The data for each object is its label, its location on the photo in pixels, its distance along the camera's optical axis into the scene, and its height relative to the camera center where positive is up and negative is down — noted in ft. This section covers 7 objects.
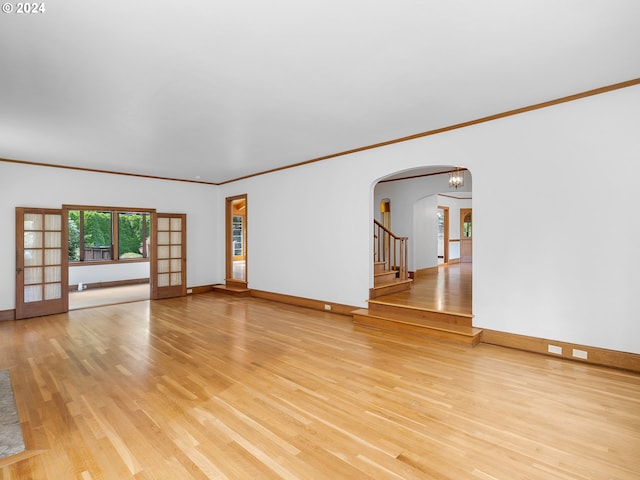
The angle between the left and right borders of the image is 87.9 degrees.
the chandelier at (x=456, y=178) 23.82 +4.48
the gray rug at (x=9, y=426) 7.38 -4.60
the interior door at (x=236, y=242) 28.40 -0.22
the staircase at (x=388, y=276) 20.61 -2.50
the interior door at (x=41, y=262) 19.85 -1.35
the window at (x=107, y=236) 31.83 +0.45
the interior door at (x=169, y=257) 25.86 -1.30
